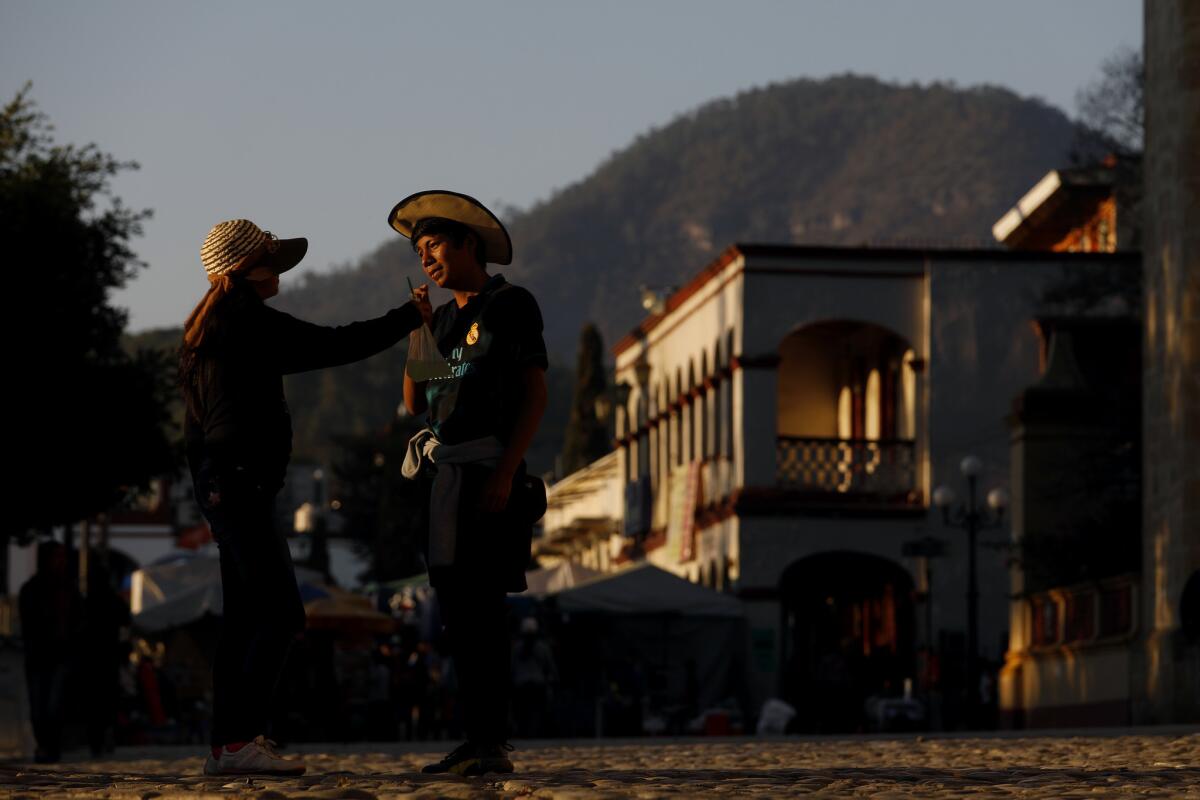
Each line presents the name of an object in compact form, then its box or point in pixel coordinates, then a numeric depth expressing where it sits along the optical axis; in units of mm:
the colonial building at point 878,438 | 42469
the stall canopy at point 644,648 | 34312
